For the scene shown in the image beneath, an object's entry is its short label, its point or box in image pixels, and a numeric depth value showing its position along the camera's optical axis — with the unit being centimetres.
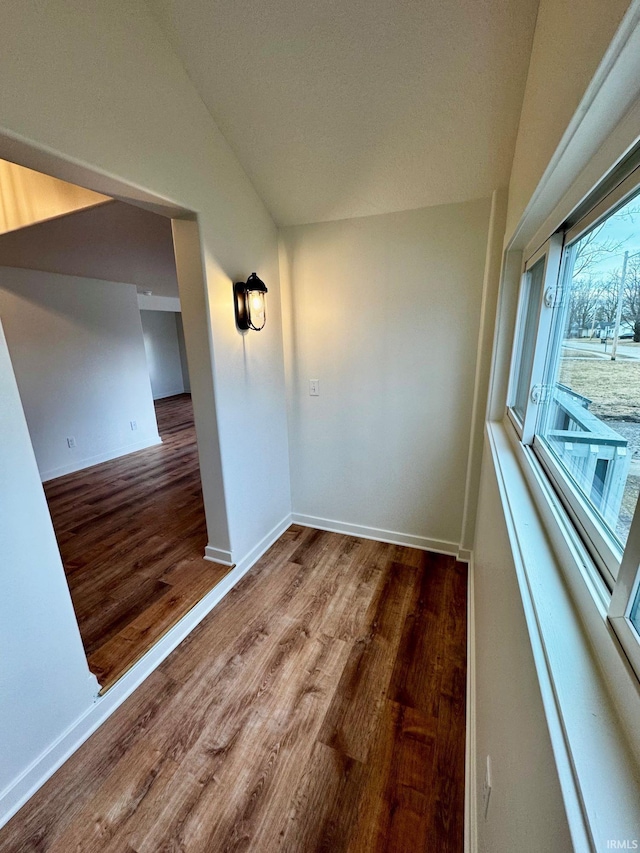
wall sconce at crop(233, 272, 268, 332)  208
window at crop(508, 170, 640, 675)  69
